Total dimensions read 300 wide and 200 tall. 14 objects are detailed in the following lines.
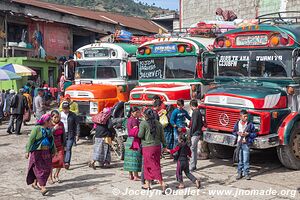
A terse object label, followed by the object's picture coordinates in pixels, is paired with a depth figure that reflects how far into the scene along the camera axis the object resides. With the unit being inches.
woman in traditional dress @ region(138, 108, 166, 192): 299.0
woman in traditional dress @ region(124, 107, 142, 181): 316.2
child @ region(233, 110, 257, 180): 333.4
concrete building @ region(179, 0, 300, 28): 808.6
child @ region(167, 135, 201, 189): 307.7
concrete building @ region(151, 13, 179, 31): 1273.4
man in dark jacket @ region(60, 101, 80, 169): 372.2
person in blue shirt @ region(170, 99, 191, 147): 382.6
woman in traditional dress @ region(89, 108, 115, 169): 374.0
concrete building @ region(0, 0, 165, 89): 868.0
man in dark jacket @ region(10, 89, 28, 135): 573.0
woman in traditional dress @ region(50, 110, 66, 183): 330.6
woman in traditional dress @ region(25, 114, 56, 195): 299.3
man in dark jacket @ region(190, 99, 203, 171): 358.6
